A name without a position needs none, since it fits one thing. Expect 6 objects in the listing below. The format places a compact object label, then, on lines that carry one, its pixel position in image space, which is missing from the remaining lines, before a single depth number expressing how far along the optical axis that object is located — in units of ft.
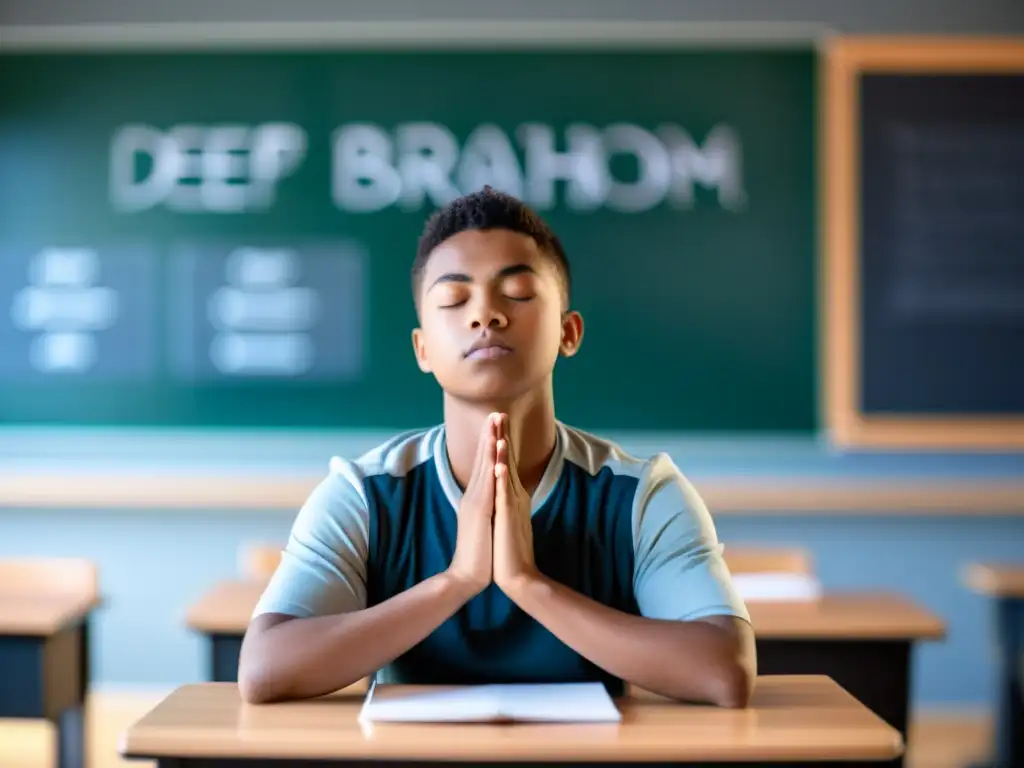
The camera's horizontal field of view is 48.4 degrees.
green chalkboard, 12.80
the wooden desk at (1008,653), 9.66
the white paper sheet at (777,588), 8.77
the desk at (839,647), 8.13
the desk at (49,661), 8.40
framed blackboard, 12.67
